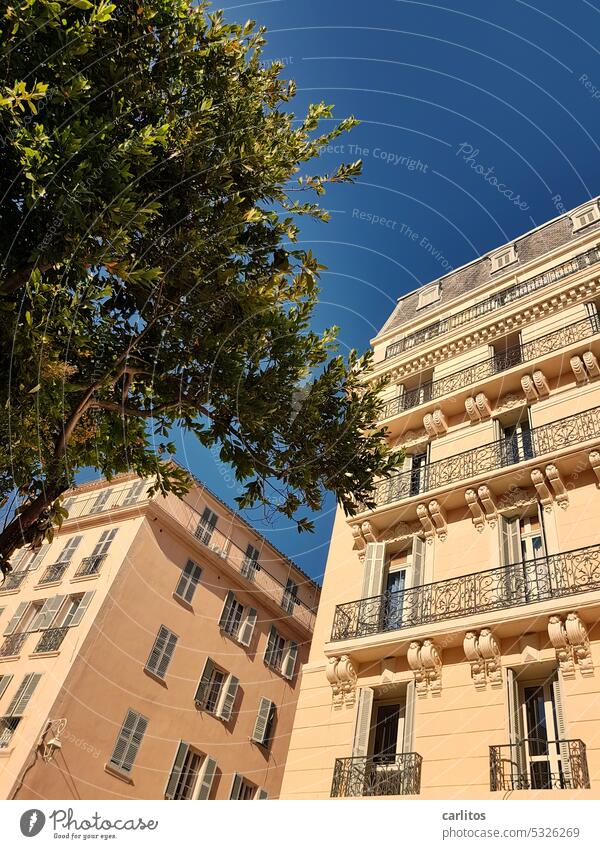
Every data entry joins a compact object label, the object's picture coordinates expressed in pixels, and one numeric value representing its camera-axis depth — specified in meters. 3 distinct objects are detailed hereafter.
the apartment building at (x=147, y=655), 18.73
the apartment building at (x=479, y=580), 10.23
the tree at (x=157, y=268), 5.91
